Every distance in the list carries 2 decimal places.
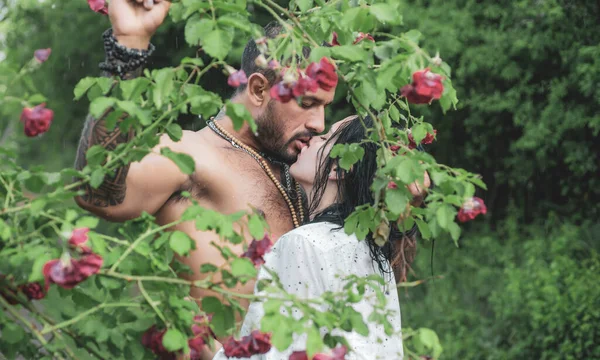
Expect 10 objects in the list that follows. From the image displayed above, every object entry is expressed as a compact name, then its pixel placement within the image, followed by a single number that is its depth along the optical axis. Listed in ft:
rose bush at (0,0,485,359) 6.98
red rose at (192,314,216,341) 7.34
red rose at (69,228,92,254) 6.82
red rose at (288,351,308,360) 7.21
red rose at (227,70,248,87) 7.40
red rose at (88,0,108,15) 8.02
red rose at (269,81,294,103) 7.31
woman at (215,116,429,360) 9.76
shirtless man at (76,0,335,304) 9.64
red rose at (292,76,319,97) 7.31
